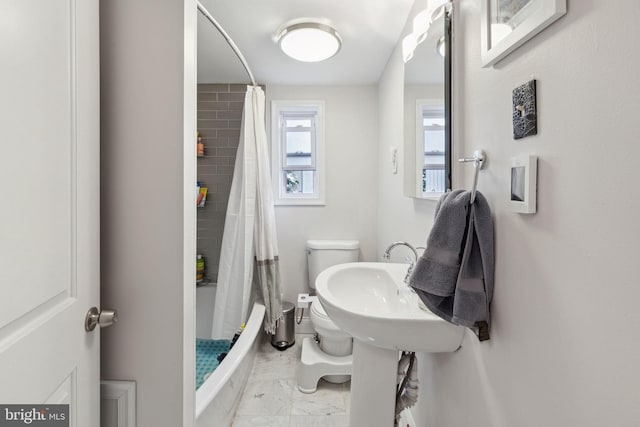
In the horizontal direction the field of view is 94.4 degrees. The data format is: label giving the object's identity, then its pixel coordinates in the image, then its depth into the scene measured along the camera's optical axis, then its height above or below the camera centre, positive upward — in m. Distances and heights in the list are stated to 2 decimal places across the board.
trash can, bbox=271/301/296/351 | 2.38 -0.96
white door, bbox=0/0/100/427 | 0.51 +0.02
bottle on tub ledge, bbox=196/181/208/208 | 2.55 +0.16
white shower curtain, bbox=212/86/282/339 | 2.17 -0.18
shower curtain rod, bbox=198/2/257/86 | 1.38 +1.00
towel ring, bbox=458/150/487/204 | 0.85 +0.15
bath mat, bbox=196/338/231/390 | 1.98 -1.04
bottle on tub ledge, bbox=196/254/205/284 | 2.56 -0.48
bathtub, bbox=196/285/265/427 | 1.27 -0.82
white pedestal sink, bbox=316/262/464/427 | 0.99 -0.41
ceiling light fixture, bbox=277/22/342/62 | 1.80 +1.09
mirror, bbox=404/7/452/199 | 1.14 +0.46
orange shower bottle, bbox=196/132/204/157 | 2.54 +0.58
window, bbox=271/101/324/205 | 2.70 +0.58
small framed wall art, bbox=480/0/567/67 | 0.61 +0.45
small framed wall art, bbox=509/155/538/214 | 0.67 +0.07
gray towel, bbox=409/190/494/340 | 0.82 -0.15
